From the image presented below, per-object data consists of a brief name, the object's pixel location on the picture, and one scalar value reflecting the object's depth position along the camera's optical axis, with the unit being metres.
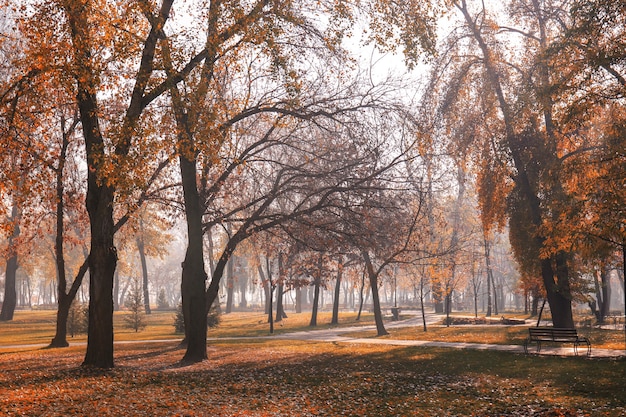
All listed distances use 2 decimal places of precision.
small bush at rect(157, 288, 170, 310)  65.88
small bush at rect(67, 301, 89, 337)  32.41
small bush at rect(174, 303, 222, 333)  34.88
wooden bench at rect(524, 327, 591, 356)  18.23
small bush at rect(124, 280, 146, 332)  35.95
